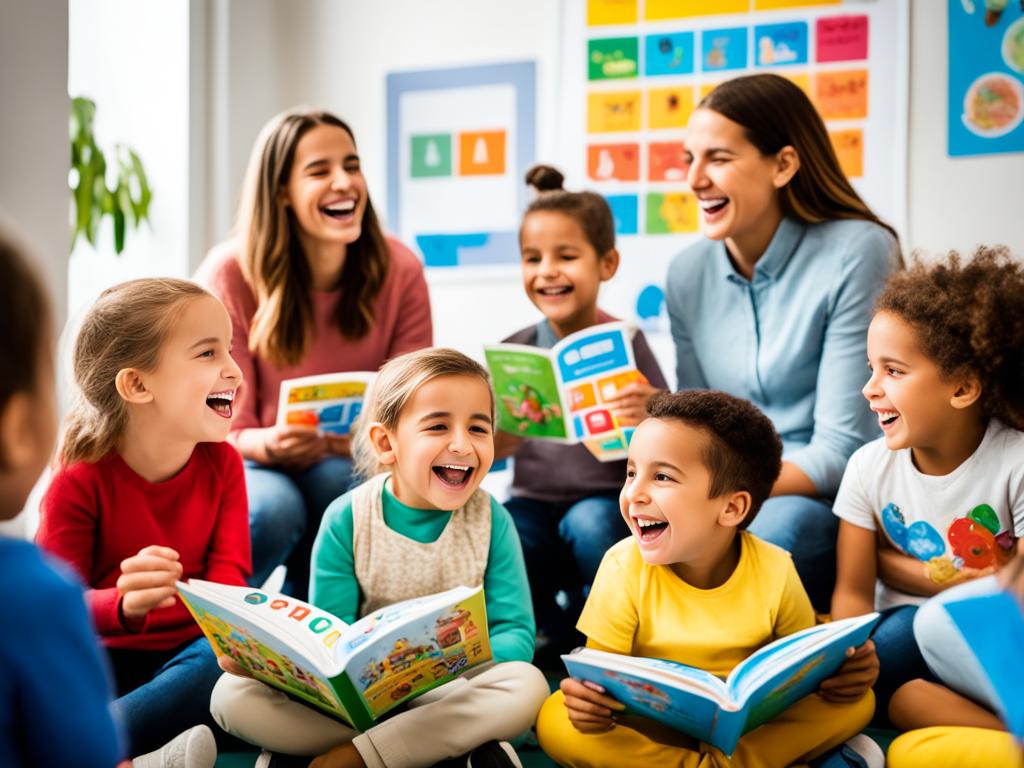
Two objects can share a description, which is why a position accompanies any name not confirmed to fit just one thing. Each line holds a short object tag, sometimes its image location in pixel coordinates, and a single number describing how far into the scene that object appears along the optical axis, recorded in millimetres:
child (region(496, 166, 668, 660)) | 1978
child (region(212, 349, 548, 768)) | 1537
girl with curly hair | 1504
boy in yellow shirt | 1325
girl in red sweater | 1460
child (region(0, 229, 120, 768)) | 752
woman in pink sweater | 2023
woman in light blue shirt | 1848
